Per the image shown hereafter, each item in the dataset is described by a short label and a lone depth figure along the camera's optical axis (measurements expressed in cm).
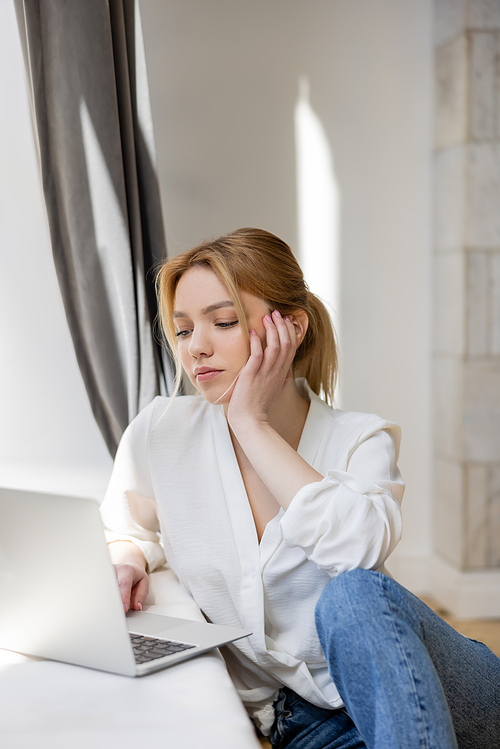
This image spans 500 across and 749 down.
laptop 78
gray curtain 174
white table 69
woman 87
